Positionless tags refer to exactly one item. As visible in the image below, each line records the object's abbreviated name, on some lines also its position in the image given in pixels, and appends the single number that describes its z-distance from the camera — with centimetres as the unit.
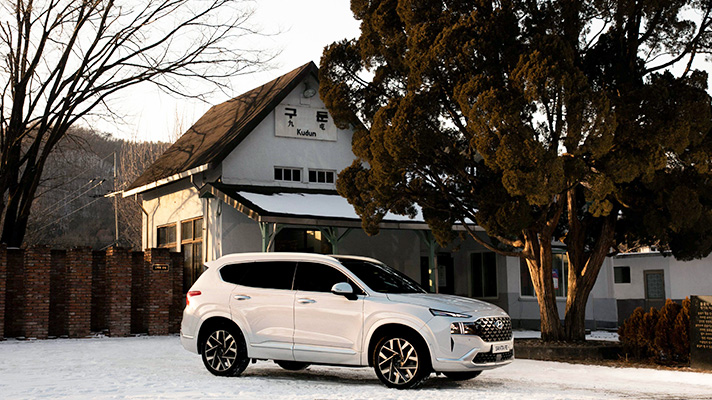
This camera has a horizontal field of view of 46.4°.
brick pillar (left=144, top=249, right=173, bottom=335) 2200
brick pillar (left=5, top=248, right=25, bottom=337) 2005
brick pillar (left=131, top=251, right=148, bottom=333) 2219
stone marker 1384
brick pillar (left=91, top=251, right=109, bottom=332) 2172
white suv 1041
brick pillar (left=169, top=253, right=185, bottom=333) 2252
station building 2336
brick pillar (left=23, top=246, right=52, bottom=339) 2000
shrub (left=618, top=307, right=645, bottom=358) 1573
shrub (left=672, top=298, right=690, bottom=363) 1470
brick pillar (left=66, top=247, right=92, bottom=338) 2069
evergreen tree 1467
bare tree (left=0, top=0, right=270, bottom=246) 2483
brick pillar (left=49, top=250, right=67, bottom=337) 2092
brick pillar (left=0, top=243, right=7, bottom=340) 1962
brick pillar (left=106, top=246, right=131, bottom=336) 2130
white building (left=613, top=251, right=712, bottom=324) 3584
